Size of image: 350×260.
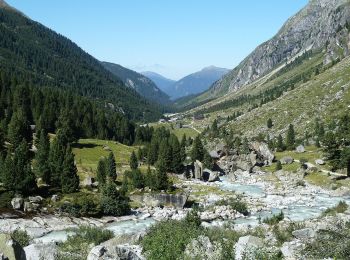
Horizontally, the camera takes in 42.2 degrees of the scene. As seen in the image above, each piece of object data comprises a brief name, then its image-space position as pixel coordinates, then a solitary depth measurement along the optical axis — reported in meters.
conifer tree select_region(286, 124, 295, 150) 160.50
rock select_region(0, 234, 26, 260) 28.80
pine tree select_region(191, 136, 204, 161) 144.30
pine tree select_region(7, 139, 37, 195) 86.00
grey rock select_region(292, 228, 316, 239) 52.92
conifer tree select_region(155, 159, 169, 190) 100.25
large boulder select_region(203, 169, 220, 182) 128.62
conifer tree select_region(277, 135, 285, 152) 161.62
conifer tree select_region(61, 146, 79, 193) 92.19
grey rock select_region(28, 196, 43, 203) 83.64
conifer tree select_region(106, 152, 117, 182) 107.06
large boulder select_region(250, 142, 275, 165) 148.12
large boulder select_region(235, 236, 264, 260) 42.35
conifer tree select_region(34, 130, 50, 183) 96.19
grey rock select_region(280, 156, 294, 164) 139.25
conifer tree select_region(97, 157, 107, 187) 102.16
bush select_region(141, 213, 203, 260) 40.00
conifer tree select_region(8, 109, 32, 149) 119.19
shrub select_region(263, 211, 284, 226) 71.00
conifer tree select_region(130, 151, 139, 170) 120.31
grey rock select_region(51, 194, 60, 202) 86.51
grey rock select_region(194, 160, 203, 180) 129.38
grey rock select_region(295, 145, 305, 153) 152.80
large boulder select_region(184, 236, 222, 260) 39.47
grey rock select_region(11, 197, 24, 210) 81.00
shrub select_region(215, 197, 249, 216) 85.56
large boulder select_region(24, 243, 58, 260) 35.97
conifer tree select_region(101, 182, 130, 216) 82.44
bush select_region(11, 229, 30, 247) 53.22
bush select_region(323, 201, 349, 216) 77.40
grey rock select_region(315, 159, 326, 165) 130.10
